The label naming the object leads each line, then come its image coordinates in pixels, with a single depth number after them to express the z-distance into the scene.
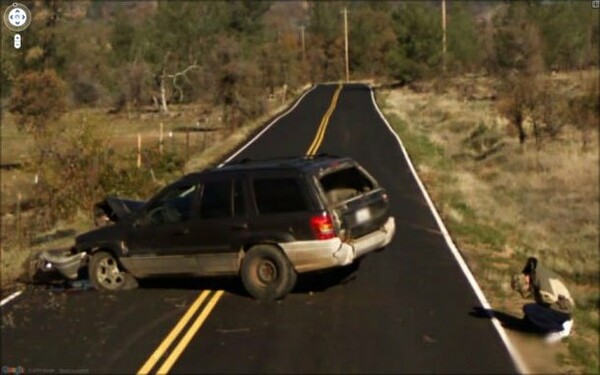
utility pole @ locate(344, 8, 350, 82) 103.61
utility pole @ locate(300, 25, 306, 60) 105.19
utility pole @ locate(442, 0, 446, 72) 75.81
